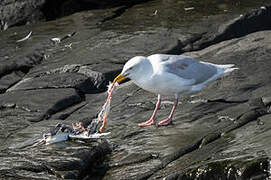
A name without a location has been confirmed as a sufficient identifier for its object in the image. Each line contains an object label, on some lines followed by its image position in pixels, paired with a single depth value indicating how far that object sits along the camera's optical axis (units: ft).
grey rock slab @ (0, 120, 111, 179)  38.40
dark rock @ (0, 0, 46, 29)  92.38
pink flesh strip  47.14
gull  47.42
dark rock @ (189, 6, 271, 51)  71.26
